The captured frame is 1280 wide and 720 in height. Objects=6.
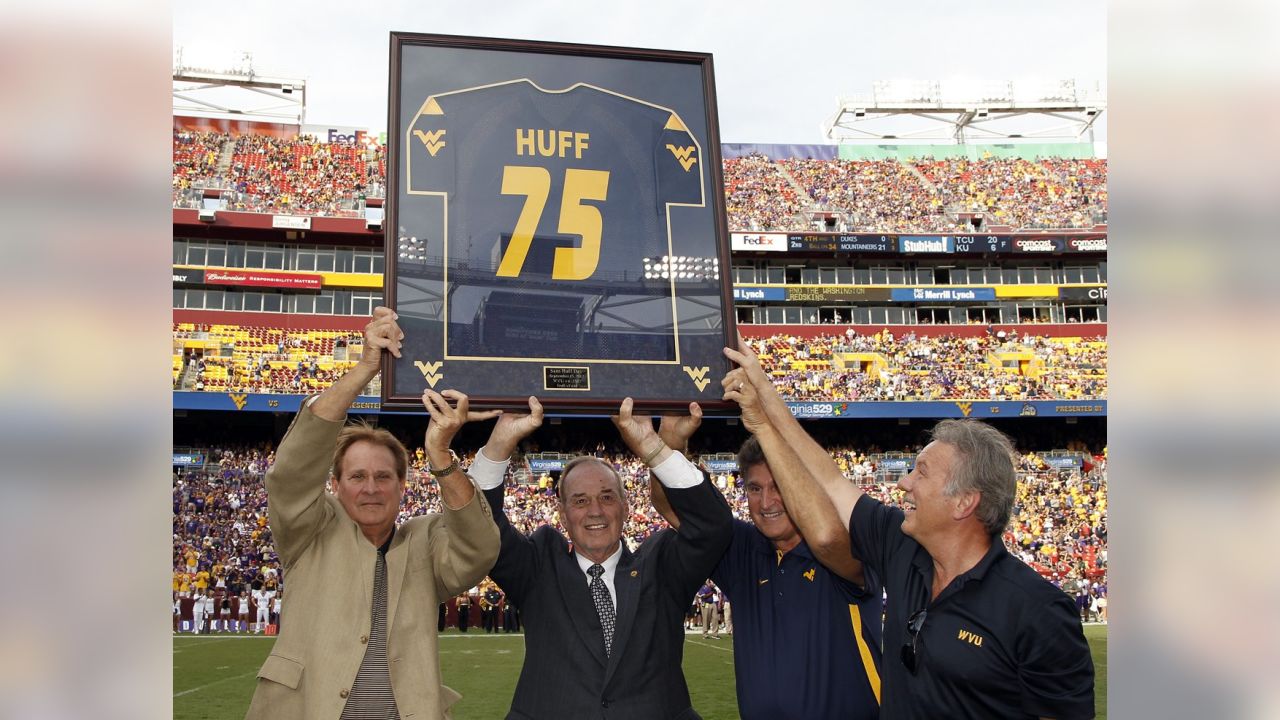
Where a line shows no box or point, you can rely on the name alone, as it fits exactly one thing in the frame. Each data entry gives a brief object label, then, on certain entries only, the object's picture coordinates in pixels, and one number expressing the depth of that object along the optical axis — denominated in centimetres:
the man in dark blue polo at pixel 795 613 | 351
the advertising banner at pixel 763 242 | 3959
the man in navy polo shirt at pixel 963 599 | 258
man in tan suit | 317
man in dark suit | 352
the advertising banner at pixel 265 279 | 3634
